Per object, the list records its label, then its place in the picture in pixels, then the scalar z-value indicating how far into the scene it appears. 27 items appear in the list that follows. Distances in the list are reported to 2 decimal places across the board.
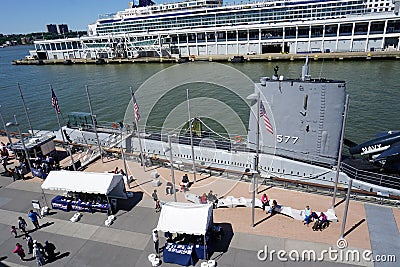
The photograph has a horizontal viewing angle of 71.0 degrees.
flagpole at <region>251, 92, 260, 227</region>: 11.80
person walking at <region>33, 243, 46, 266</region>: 11.12
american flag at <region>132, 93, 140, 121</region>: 17.26
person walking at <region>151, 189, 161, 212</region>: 14.14
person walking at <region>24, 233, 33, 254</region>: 12.05
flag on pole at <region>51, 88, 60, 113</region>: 20.39
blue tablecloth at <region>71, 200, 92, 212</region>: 14.45
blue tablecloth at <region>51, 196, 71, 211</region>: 14.79
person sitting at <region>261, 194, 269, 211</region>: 13.57
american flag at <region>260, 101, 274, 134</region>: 13.40
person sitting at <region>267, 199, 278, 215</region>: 13.26
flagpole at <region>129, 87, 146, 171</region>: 18.48
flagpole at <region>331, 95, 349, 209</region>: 10.92
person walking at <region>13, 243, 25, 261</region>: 11.62
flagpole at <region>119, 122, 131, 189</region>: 16.99
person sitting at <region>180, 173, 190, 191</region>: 16.33
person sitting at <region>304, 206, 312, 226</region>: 12.36
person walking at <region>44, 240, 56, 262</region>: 11.61
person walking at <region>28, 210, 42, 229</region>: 13.23
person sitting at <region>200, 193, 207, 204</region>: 14.23
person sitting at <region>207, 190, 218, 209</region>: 14.18
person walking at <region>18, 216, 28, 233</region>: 13.05
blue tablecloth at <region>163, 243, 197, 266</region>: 10.82
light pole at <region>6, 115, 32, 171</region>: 19.38
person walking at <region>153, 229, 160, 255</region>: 11.12
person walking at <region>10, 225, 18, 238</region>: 13.23
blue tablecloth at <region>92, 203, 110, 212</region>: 14.12
